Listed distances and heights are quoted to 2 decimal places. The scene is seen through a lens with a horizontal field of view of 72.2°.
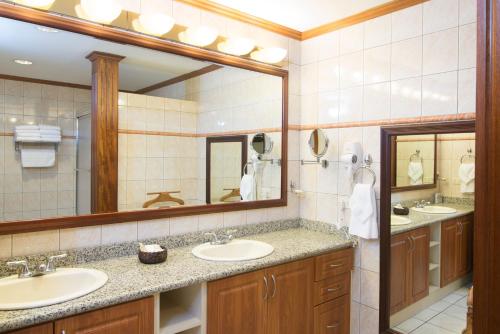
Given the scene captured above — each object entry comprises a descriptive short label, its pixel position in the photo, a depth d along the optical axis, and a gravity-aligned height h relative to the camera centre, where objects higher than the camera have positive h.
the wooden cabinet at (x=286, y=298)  1.78 -0.79
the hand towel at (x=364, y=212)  2.29 -0.32
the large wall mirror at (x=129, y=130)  1.71 +0.20
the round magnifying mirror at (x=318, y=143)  2.59 +0.16
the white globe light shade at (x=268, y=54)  2.54 +0.81
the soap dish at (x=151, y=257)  1.82 -0.50
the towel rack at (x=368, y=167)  2.34 -0.02
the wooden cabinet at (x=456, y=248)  1.95 -0.49
